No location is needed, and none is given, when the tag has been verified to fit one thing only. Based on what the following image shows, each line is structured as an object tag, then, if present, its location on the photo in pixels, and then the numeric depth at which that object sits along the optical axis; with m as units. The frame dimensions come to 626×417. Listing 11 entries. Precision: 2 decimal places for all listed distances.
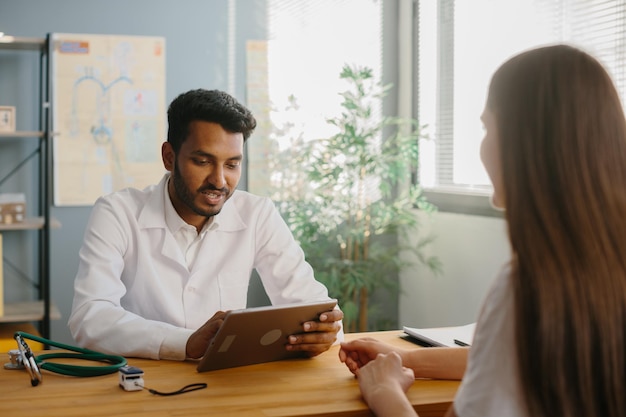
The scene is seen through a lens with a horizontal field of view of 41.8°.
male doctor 2.27
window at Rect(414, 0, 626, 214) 3.20
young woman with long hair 1.00
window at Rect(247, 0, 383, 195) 4.42
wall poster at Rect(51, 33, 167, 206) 4.14
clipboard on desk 1.85
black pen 1.83
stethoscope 1.64
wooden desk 1.41
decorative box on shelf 3.78
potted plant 4.04
